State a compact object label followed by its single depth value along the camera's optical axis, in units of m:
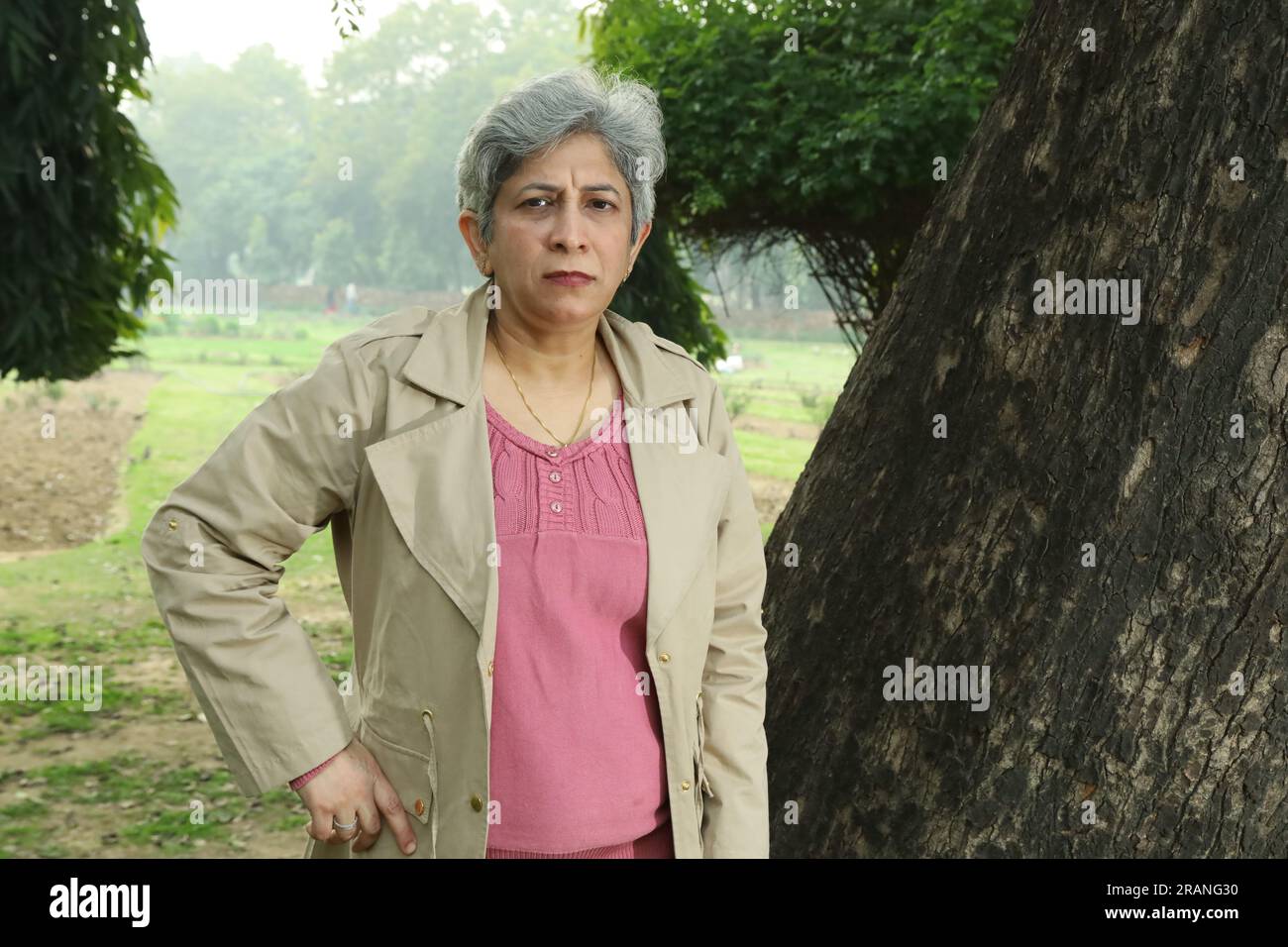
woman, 1.77
